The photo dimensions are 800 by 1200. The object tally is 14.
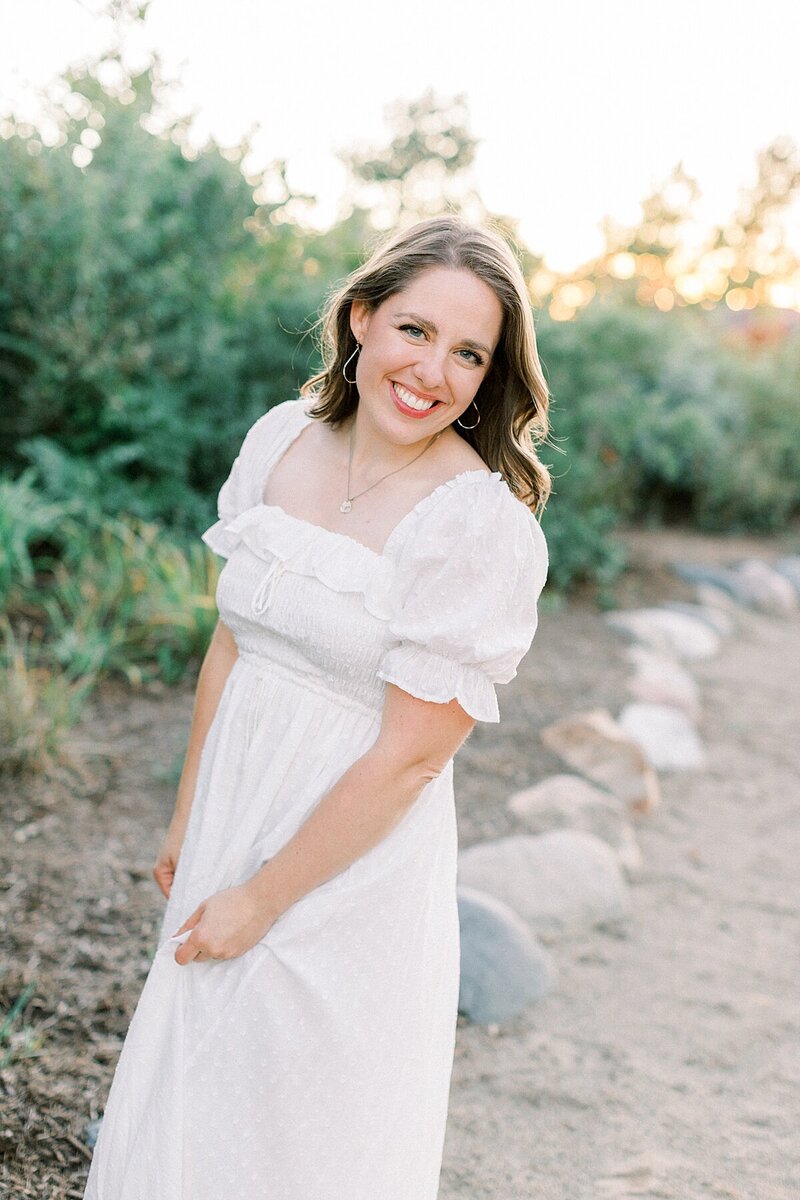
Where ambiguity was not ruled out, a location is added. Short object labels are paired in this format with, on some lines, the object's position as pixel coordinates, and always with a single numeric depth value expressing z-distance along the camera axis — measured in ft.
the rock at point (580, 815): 14.67
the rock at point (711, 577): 32.45
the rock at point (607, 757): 16.67
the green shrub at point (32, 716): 12.96
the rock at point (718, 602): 30.19
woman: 5.18
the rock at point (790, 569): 35.01
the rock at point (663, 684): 20.99
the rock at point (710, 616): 28.45
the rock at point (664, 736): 18.78
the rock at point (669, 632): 25.55
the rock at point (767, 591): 31.99
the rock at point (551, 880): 12.82
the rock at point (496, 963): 10.87
